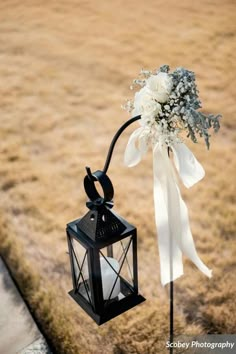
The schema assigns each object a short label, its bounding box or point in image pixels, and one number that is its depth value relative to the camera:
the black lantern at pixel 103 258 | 1.50
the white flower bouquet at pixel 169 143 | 1.48
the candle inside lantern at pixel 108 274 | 1.62
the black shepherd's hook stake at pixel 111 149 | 1.47
